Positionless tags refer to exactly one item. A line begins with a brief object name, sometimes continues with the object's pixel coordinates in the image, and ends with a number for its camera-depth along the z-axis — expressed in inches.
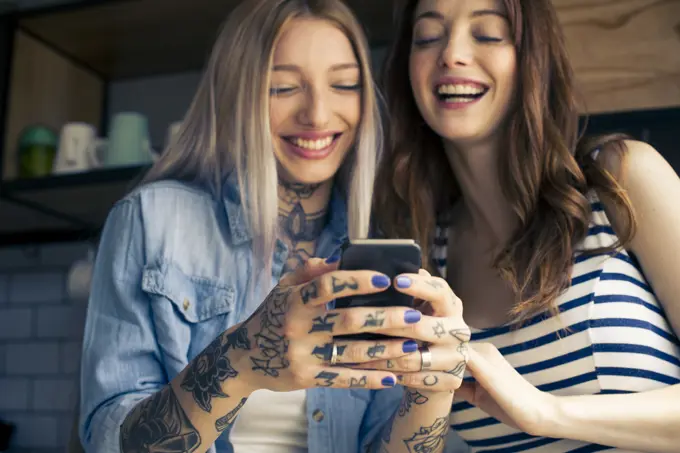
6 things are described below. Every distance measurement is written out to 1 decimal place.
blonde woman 38.3
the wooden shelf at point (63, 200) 65.8
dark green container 72.3
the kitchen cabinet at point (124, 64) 55.6
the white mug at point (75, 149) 70.9
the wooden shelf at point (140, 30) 69.4
